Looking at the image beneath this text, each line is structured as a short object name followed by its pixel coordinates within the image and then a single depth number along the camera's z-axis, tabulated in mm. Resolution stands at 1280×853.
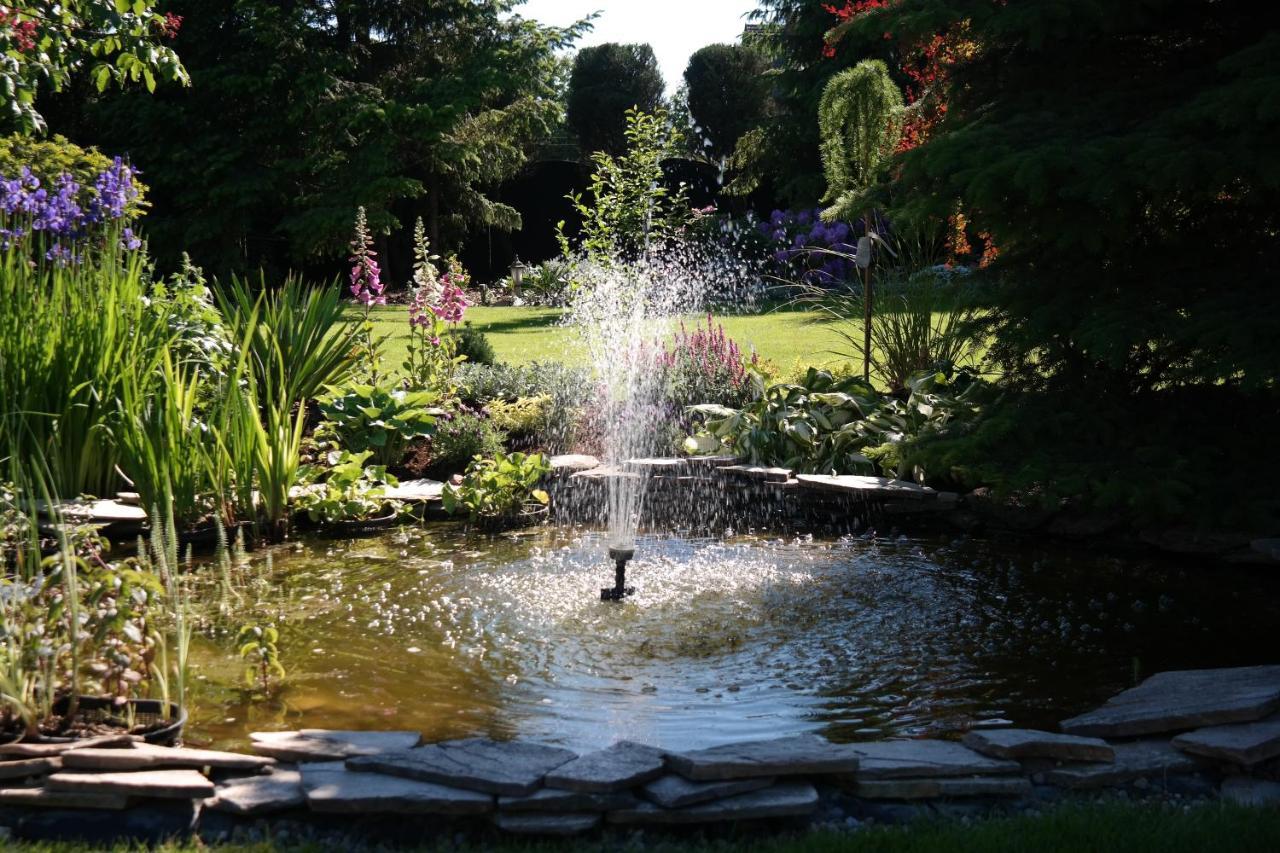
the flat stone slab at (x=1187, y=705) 3053
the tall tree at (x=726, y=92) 26844
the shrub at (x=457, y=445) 6902
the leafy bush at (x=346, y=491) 5914
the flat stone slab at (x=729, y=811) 2592
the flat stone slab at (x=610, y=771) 2604
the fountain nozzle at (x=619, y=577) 4691
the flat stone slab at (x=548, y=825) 2545
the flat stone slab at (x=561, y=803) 2588
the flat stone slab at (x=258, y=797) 2617
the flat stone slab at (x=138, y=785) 2586
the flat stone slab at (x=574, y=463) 6676
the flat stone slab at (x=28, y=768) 2672
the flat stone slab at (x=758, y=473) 6352
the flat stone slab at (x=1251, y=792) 2734
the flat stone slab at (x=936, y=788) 2740
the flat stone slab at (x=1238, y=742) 2854
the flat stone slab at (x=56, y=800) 2604
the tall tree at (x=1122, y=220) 3969
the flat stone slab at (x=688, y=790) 2592
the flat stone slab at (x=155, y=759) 2658
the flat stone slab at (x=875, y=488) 5961
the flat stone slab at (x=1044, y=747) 2875
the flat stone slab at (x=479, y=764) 2611
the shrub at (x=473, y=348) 8570
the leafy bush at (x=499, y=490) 6126
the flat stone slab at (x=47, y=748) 2738
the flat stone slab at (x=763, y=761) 2643
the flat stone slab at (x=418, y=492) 6332
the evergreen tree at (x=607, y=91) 26922
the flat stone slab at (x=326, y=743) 2881
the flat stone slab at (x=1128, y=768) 2822
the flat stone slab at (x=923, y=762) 2762
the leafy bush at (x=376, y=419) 6668
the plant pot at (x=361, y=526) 5977
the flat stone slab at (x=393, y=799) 2572
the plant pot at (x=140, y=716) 2959
